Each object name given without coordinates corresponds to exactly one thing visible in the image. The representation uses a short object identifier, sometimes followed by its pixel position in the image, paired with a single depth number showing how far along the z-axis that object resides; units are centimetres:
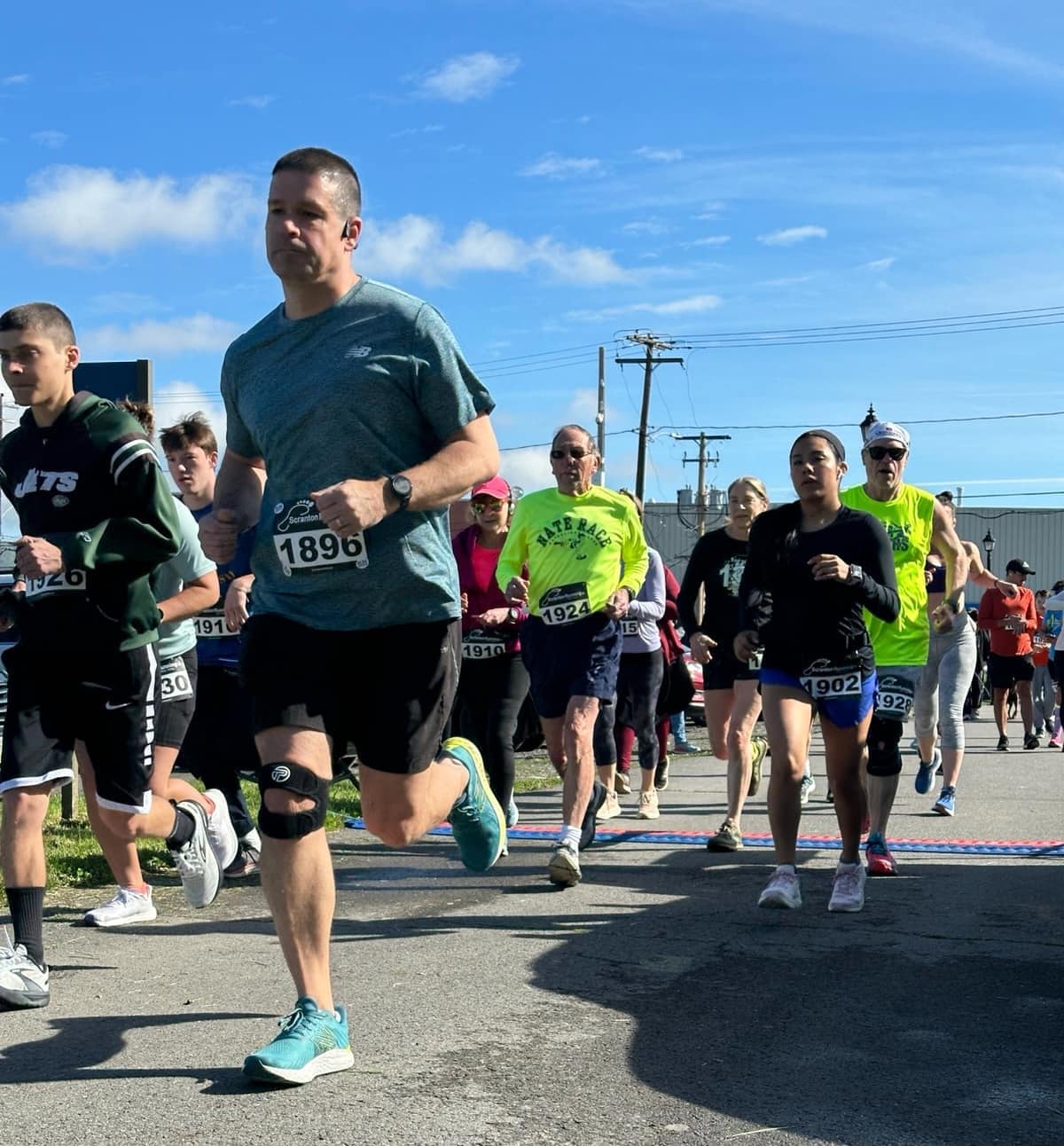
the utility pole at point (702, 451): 8462
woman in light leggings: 1059
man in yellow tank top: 773
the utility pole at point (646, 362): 6334
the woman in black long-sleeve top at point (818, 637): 667
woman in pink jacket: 822
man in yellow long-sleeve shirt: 780
